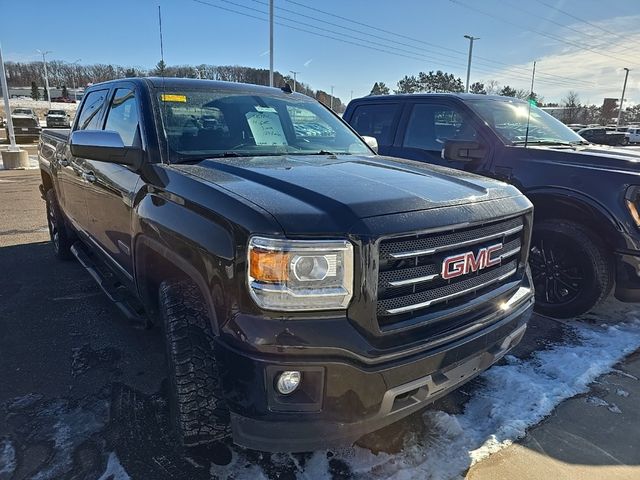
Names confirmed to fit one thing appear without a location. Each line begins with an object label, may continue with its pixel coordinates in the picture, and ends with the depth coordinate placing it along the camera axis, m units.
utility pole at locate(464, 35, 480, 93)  38.88
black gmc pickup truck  1.81
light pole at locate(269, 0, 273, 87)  24.85
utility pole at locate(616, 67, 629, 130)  57.15
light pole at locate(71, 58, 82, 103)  84.70
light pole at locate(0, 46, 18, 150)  14.57
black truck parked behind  3.80
